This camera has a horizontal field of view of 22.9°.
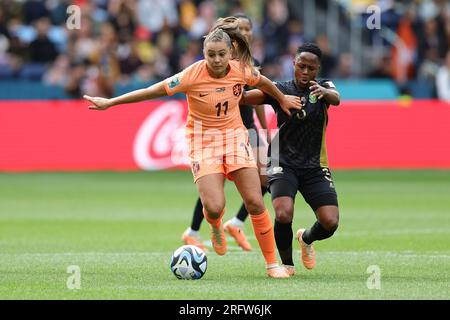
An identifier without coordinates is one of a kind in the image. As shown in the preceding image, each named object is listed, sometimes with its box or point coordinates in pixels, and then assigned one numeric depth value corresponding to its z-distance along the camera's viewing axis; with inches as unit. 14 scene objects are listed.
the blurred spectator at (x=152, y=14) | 1082.1
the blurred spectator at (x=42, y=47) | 1018.1
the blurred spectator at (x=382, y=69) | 1080.2
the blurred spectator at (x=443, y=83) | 1024.2
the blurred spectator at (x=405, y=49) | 1085.8
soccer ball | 387.5
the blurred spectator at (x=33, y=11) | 1066.7
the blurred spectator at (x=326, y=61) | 1065.8
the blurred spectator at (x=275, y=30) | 1077.1
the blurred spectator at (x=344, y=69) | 1083.9
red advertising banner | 911.0
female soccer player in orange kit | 393.7
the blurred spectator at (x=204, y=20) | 1075.3
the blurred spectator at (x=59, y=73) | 987.9
